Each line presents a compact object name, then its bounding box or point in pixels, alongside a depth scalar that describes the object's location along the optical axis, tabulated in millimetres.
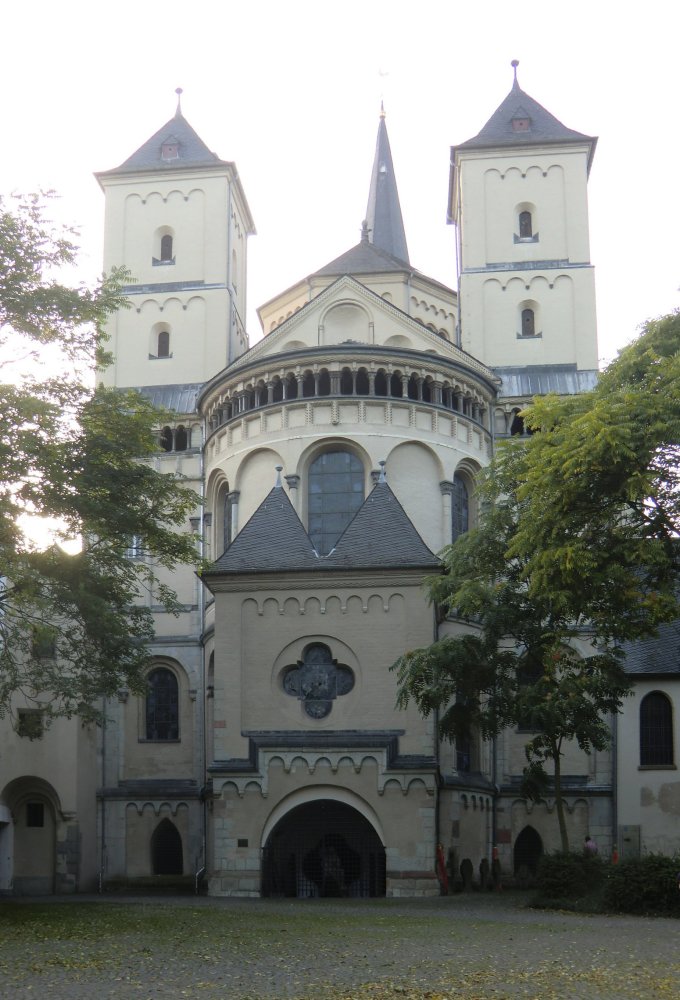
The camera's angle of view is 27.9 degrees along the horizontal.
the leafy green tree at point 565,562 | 24266
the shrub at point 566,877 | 27859
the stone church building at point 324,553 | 33688
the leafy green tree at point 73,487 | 25219
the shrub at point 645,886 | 25141
